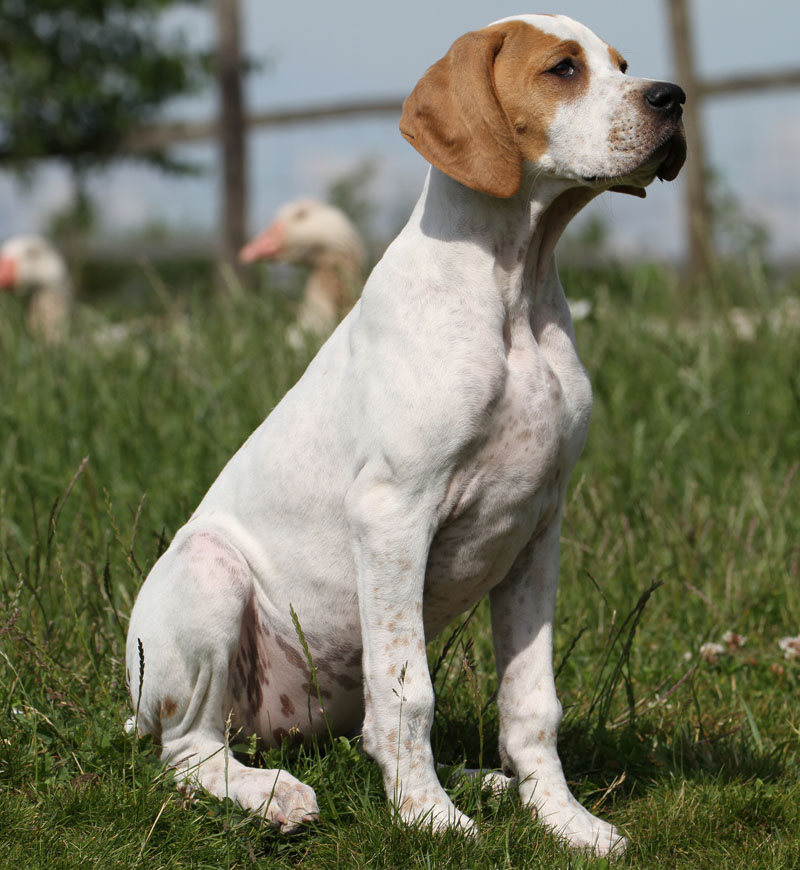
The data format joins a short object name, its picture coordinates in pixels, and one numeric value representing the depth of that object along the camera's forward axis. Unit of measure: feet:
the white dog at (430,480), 16.79
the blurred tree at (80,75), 80.69
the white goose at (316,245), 53.42
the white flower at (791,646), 23.31
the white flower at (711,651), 23.50
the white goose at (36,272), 67.15
